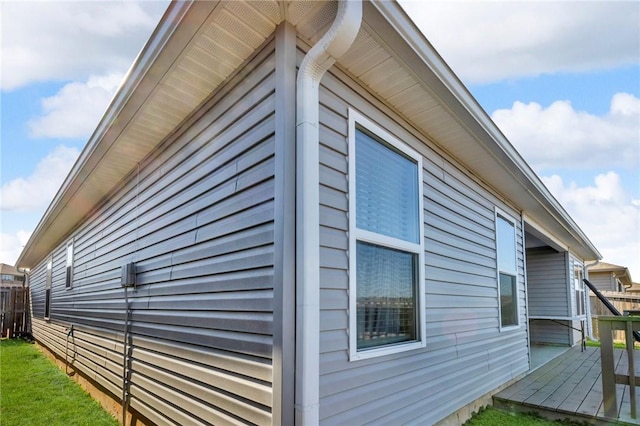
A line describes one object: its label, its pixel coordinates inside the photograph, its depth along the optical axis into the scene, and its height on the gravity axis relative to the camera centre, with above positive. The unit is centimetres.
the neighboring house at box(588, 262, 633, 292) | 1750 -40
